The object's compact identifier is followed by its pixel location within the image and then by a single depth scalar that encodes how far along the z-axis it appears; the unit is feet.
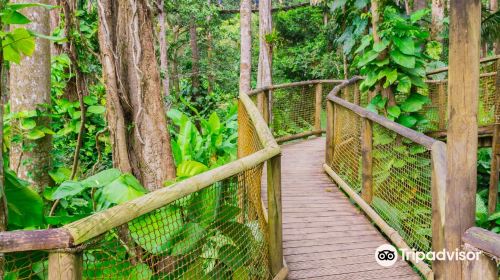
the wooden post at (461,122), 6.68
